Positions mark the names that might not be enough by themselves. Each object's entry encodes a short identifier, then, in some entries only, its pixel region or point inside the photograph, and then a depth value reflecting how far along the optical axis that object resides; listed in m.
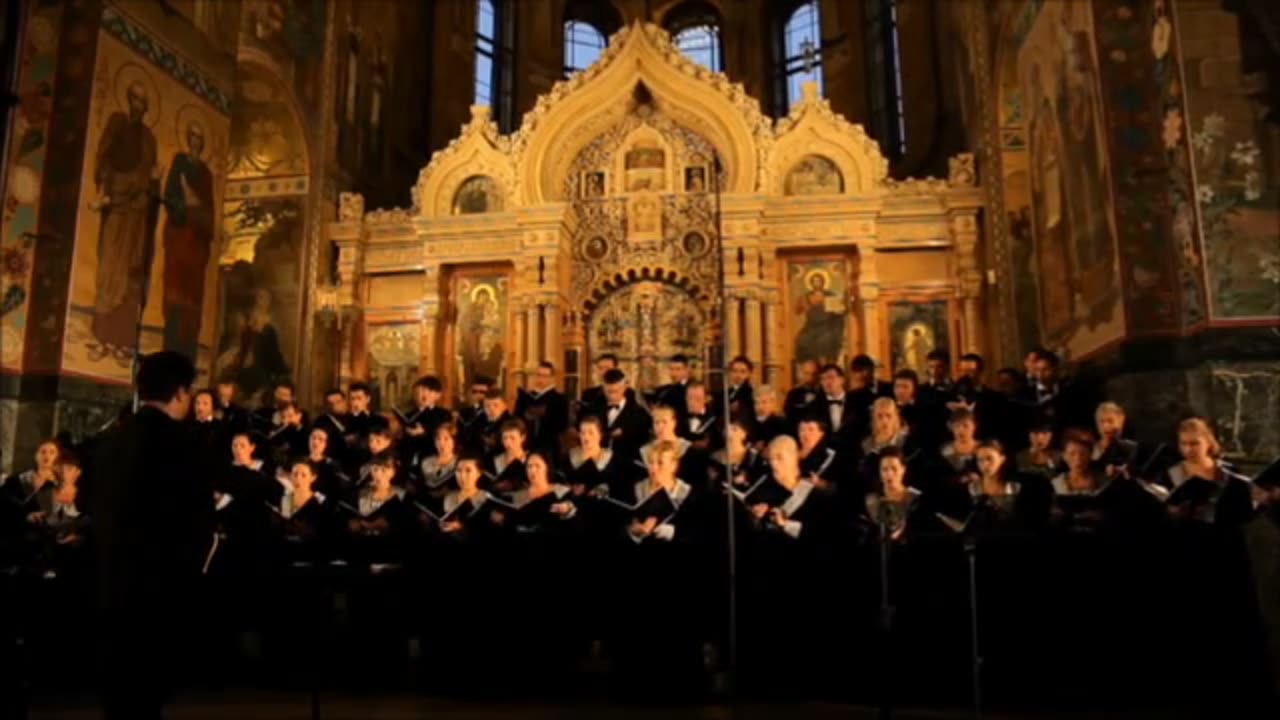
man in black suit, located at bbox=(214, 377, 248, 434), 7.96
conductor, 2.89
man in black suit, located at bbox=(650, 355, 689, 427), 7.45
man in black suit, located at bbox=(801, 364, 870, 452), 6.99
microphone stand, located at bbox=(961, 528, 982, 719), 4.00
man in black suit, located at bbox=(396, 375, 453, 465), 7.31
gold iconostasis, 11.24
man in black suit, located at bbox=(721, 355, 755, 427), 7.42
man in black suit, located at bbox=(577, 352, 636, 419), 7.58
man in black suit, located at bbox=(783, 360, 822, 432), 7.18
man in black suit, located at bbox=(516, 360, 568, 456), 8.08
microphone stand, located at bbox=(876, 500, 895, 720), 3.71
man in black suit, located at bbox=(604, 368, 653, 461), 7.08
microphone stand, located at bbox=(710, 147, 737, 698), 3.78
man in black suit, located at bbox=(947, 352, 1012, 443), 7.24
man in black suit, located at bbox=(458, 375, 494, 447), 7.63
